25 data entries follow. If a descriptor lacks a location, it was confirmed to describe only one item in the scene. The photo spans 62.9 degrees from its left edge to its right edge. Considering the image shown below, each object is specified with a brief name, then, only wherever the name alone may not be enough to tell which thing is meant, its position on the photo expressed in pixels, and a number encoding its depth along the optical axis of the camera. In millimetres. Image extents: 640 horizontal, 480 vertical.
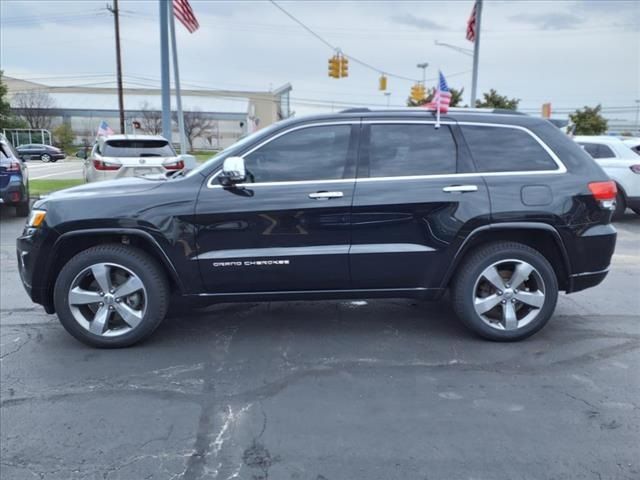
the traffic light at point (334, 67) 21953
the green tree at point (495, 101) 31812
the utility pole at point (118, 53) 31514
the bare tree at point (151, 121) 62688
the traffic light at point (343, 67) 21859
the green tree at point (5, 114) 44019
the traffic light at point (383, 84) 28031
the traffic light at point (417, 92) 27172
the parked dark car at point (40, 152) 39781
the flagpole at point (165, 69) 14742
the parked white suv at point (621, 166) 10109
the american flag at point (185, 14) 15102
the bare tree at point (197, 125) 63694
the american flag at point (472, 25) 19422
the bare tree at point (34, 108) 61250
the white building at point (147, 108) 69312
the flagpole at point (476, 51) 18827
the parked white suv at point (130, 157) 10359
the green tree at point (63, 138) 58344
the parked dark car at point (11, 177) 9773
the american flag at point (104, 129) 16459
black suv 3902
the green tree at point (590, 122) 34812
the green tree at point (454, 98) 31234
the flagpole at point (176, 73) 15118
